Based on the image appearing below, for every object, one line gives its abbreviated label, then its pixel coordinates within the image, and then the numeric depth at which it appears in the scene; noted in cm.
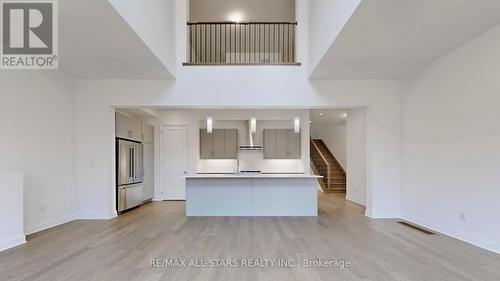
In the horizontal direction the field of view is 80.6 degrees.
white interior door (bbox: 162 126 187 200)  851
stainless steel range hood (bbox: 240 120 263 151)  858
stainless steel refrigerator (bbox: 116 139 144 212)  648
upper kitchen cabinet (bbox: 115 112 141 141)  652
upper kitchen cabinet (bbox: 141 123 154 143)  784
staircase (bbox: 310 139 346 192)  1086
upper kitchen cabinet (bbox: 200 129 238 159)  852
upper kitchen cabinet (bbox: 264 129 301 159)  855
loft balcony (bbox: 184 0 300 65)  806
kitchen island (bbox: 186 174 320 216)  614
